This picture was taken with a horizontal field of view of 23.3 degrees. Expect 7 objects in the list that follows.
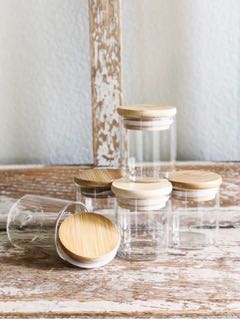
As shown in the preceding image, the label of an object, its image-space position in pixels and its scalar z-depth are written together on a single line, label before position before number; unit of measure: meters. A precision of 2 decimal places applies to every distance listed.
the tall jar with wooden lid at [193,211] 0.86
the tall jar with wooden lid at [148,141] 0.85
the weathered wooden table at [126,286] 0.70
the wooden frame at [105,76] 0.95
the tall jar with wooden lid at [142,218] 0.82
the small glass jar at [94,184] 0.88
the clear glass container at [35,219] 0.93
